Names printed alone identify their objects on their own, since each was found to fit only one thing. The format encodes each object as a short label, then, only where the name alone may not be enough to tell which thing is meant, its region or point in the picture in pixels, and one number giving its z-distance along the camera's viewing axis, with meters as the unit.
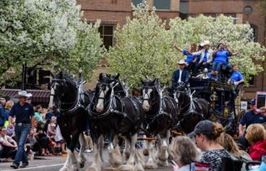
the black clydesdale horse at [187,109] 20.06
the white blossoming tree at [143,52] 50.16
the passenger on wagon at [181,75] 21.42
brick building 58.47
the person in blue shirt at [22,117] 17.75
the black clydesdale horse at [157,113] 18.11
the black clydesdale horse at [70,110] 15.95
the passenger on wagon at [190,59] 21.77
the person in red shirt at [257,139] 9.05
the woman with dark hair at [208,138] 7.66
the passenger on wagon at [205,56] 21.84
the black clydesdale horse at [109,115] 15.96
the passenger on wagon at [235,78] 22.94
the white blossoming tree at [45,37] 34.97
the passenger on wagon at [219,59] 22.02
